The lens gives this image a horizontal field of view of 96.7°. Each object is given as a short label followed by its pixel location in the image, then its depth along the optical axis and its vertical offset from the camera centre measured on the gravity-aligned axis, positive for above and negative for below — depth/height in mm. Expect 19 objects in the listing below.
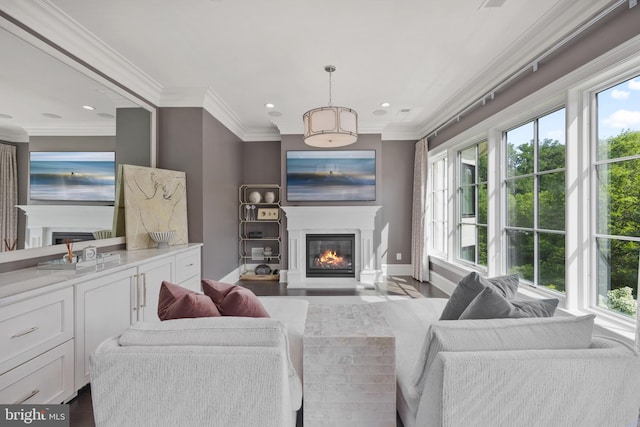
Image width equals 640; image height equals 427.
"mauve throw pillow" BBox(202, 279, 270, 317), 1430 -448
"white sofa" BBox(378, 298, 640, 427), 1027 -591
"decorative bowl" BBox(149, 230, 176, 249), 3076 -252
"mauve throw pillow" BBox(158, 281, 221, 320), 1313 -432
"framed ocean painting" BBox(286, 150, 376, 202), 4980 +679
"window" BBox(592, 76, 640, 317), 1898 +138
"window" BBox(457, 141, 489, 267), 3645 +160
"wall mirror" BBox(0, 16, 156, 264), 1985 +770
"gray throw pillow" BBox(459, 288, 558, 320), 1308 -435
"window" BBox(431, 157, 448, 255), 4895 +175
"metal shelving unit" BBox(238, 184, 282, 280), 5172 -281
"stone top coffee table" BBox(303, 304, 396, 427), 1259 -732
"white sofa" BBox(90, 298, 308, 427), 1028 -623
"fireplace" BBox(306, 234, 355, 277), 4938 -694
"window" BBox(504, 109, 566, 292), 2480 +147
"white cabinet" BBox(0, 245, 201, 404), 1454 -685
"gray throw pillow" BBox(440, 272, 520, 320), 1465 -415
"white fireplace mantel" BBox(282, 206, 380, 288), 4848 -246
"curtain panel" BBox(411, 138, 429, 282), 4926 -17
